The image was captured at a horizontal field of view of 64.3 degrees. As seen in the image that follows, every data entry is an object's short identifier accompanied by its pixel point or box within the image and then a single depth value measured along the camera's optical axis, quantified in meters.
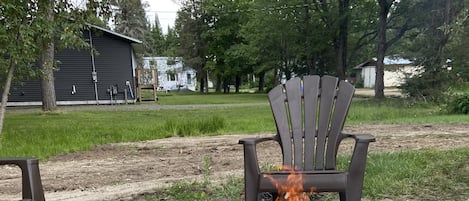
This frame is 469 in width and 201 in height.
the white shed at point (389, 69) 14.45
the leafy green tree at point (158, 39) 53.19
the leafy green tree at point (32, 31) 4.66
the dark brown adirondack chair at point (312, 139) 1.95
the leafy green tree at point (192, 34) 31.77
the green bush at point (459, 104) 8.93
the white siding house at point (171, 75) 39.69
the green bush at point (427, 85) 12.47
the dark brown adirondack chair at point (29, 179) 1.77
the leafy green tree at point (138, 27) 34.37
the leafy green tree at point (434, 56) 12.97
